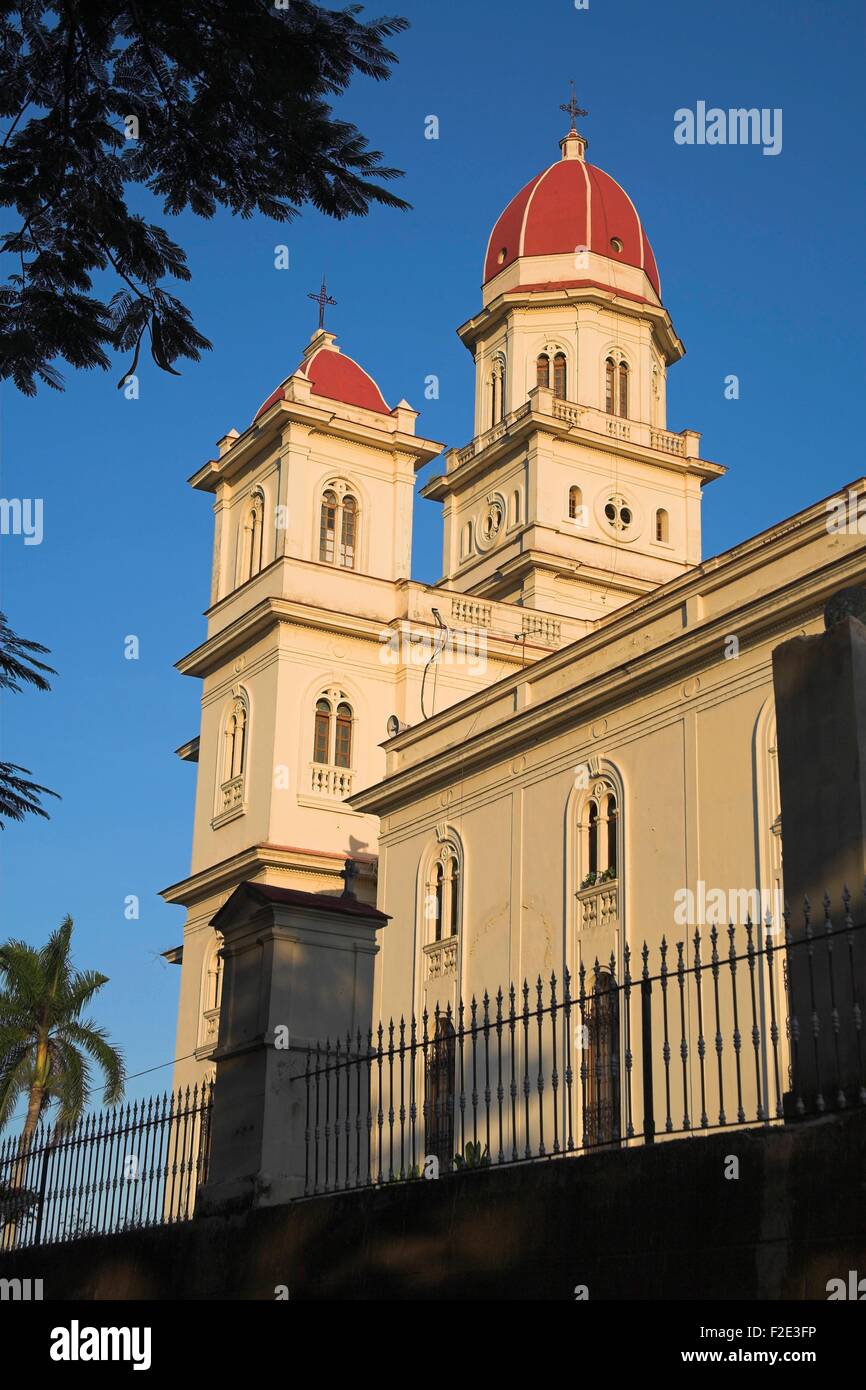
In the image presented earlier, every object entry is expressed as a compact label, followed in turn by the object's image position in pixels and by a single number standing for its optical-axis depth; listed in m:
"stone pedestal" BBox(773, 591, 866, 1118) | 7.73
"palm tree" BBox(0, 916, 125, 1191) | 41.53
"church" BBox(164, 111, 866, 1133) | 21.89
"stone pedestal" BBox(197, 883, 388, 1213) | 11.44
